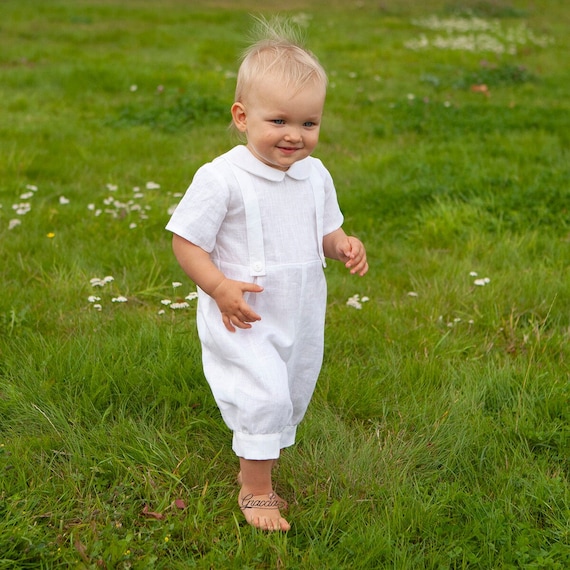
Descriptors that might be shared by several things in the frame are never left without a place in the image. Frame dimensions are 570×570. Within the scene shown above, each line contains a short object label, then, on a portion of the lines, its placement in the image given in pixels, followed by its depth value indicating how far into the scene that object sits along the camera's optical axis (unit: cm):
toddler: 262
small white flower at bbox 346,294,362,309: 440
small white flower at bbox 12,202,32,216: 545
